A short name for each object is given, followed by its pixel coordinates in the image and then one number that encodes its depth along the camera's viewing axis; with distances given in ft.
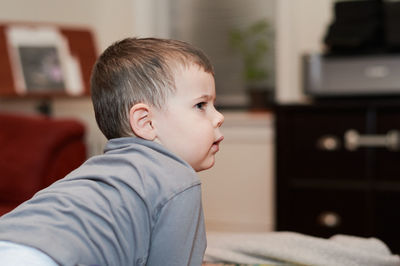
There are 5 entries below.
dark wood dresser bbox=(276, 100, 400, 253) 7.14
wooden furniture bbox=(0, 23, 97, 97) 9.35
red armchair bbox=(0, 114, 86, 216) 7.54
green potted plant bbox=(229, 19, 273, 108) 10.77
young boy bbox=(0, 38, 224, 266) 2.67
